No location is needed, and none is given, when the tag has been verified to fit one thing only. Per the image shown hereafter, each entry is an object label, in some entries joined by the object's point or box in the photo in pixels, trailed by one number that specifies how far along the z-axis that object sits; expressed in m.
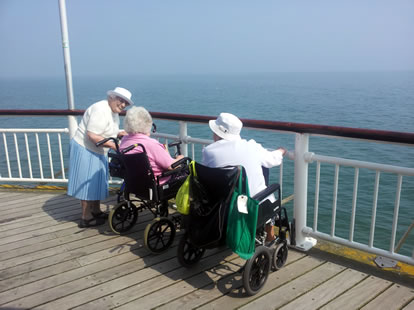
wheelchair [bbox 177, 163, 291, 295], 2.25
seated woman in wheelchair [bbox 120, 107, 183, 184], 2.94
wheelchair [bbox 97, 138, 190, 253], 2.88
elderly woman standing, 3.23
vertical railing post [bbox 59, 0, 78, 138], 5.49
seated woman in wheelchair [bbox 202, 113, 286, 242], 2.38
